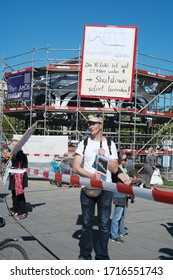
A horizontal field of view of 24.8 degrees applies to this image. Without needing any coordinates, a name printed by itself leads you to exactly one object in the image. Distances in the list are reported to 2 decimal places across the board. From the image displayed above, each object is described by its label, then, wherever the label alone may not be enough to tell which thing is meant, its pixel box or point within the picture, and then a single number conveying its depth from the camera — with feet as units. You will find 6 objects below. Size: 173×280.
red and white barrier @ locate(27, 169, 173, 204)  13.17
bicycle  12.91
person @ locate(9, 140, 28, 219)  30.27
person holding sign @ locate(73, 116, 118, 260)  16.69
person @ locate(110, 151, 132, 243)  23.08
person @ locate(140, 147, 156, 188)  51.78
